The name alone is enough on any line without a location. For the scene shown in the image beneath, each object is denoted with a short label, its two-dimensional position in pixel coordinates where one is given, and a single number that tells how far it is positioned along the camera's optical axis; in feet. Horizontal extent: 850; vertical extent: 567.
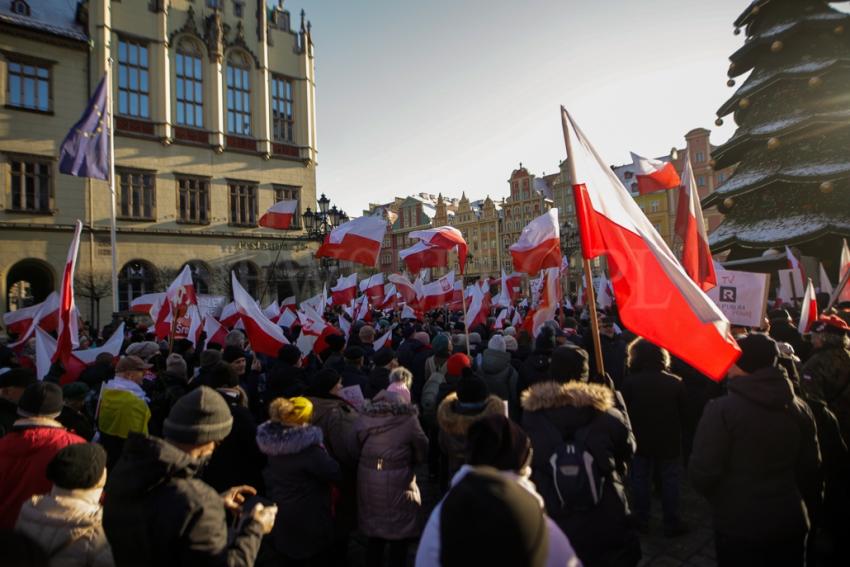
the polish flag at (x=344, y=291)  51.67
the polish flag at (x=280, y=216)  57.52
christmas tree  37.78
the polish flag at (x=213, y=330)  29.63
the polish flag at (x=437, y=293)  45.88
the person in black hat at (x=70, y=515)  6.59
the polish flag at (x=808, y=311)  22.47
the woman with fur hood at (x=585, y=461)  9.20
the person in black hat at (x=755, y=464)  9.21
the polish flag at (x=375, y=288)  61.41
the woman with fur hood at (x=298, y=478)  10.89
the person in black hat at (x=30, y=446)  9.52
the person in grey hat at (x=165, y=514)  6.63
